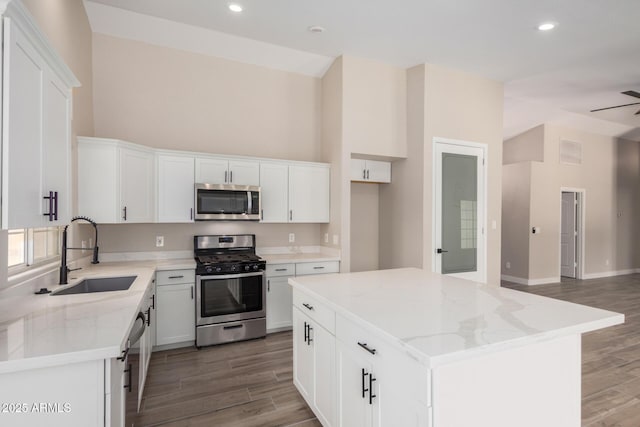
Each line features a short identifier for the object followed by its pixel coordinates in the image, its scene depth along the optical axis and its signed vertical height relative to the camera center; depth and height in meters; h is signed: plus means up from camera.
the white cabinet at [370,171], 4.52 +0.57
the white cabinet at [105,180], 3.06 +0.29
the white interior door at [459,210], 4.45 +0.03
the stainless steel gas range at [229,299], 3.53 -0.94
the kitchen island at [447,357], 1.26 -0.62
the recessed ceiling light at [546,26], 3.35 +1.87
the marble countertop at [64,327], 1.26 -0.53
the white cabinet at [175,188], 3.65 +0.26
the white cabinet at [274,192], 4.13 +0.25
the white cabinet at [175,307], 3.42 -0.98
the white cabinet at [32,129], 1.23 +0.36
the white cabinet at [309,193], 4.28 +0.24
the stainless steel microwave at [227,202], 3.73 +0.11
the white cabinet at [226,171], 3.81 +0.47
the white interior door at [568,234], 7.66 -0.50
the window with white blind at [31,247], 2.10 -0.25
